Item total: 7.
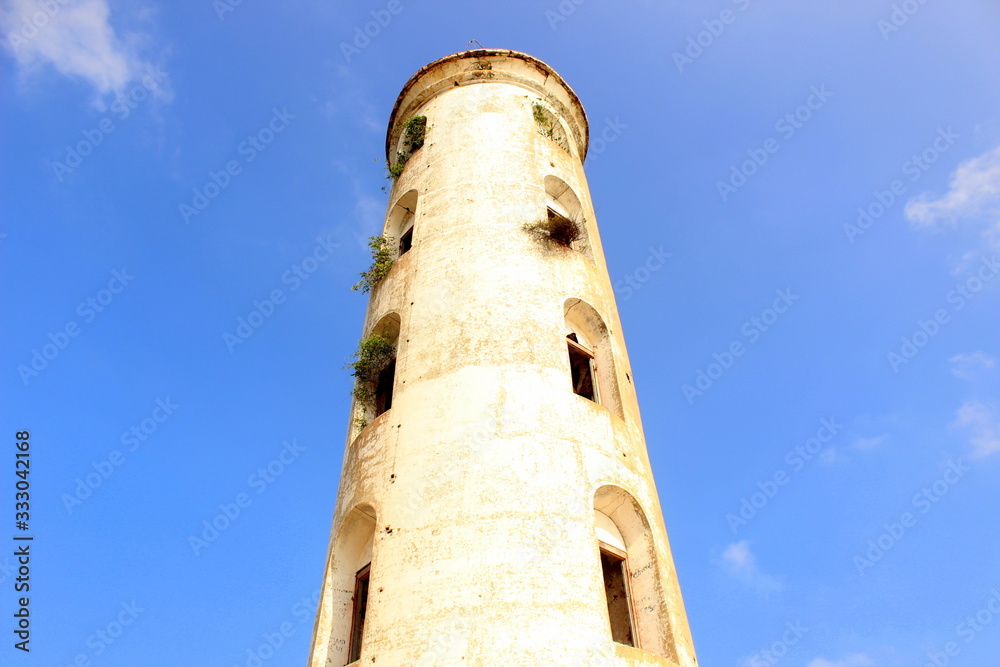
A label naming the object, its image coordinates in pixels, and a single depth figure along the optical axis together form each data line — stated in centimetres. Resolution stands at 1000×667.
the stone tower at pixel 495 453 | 949
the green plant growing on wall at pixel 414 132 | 1909
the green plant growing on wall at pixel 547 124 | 1934
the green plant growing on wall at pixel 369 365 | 1467
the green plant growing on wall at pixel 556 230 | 1502
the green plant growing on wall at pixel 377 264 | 1622
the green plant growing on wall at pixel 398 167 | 1915
